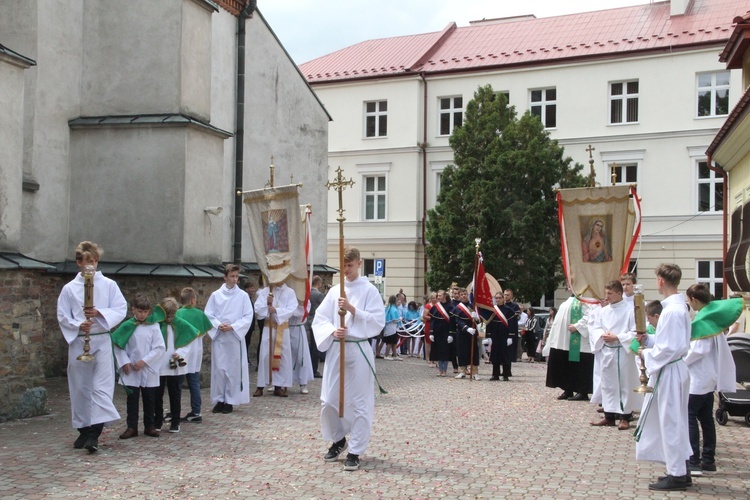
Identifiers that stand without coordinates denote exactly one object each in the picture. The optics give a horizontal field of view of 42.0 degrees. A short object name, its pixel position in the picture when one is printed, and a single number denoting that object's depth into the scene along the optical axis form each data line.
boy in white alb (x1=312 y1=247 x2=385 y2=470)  9.26
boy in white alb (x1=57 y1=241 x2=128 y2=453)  9.64
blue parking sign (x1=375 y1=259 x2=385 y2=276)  33.61
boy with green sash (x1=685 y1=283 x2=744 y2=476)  8.85
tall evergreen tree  34.72
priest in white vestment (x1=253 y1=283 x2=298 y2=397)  15.00
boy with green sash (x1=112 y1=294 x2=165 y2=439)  10.34
